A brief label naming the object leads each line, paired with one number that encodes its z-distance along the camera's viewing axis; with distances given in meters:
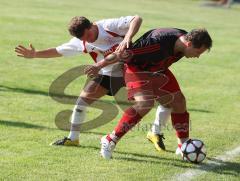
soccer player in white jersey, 15.91
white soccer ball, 15.35
